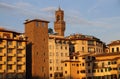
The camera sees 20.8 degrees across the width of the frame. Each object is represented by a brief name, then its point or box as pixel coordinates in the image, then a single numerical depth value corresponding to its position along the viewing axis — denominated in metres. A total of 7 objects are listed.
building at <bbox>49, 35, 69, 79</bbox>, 108.49
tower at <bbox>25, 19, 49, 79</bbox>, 100.79
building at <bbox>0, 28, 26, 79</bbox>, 93.32
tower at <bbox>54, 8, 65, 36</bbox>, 137.00
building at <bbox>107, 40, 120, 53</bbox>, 114.74
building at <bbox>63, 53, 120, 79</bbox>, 95.67
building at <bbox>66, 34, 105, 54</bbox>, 119.94
